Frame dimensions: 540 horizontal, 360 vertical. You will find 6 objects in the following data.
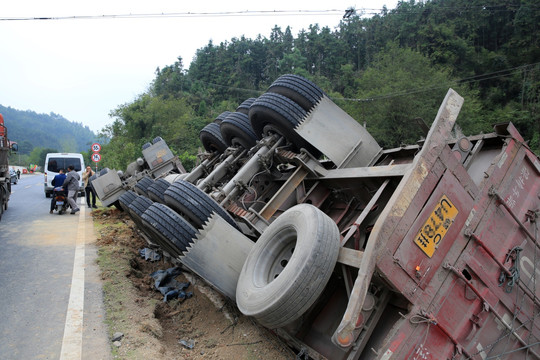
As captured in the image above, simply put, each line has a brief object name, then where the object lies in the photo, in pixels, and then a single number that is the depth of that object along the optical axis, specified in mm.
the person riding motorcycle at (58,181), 11270
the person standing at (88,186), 13142
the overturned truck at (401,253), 2947
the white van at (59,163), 16641
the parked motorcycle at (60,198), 11172
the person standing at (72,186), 10922
